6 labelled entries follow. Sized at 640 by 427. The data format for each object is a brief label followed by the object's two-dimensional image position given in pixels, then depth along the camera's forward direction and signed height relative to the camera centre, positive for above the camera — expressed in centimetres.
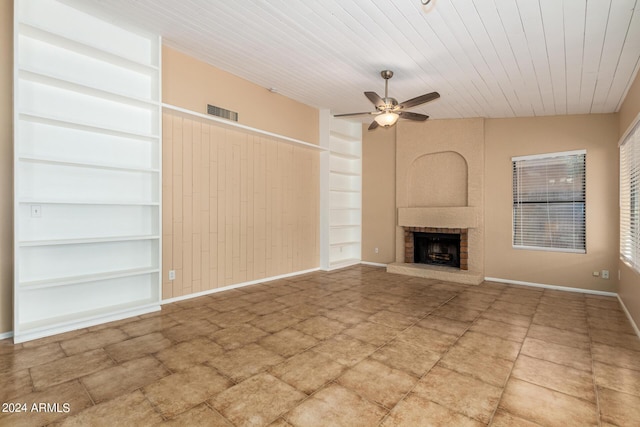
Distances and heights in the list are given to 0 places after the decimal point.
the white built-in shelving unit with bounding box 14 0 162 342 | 297 +42
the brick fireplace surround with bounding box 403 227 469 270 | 582 -59
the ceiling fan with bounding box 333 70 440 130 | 380 +130
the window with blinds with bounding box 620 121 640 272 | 343 +15
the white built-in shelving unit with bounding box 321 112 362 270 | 627 +37
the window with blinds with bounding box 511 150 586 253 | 495 +14
